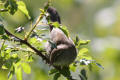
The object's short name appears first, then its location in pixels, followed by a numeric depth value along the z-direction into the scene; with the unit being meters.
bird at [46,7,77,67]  6.26
